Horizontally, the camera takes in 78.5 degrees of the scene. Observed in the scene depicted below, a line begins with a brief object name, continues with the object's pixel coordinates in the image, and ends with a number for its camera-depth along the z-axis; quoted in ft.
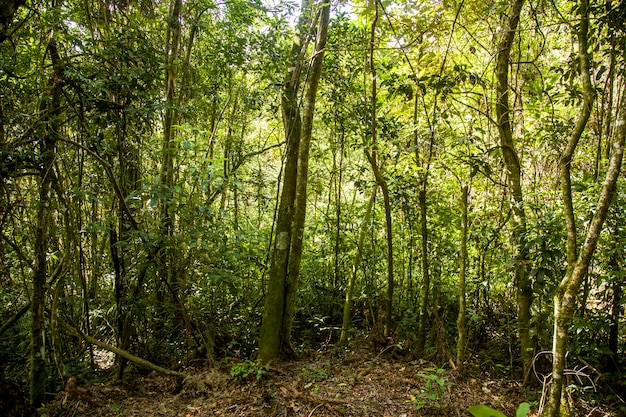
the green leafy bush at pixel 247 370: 14.25
